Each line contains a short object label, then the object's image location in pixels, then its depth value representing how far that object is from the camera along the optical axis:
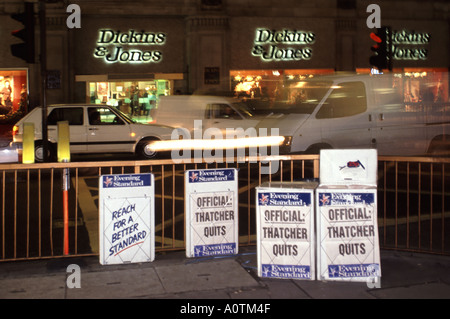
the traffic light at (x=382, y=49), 13.24
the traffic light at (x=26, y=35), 12.29
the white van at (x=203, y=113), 16.62
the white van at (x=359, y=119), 12.73
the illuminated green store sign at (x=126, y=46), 24.06
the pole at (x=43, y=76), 13.32
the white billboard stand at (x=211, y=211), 6.80
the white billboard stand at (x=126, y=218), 6.58
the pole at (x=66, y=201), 7.02
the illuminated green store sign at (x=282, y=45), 25.38
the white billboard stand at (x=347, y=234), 5.93
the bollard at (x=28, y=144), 7.16
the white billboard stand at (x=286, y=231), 5.96
